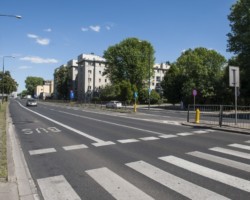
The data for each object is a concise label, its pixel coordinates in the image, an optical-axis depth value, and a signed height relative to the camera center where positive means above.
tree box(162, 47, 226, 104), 34.22 +4.08
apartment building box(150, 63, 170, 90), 82.79 +11.21
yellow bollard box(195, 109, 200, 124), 13.38 -1.01
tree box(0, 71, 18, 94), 49.39 +3.04
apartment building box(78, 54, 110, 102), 69.99 +7.34
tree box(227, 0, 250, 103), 24.43 +7.52
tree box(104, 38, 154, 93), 49.20 +8.66
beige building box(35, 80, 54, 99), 123.29 +4.97
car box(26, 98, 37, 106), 40.20 -1.08
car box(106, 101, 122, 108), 36.44 -0.97
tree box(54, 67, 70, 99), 77.79 +5.94
